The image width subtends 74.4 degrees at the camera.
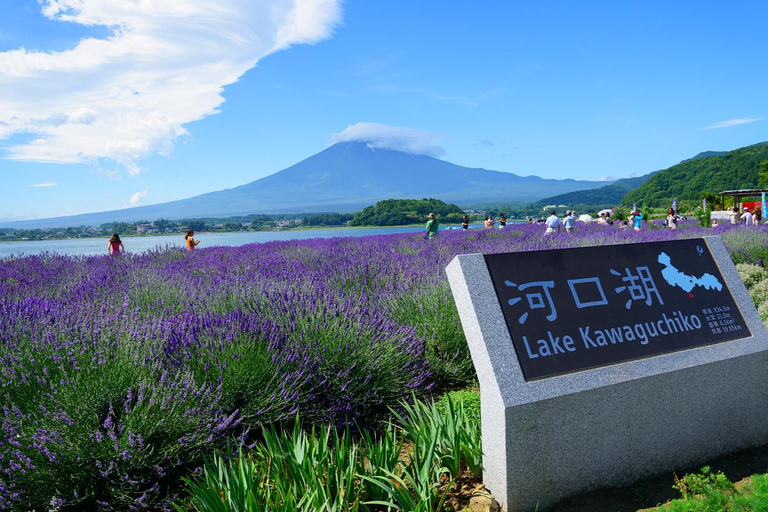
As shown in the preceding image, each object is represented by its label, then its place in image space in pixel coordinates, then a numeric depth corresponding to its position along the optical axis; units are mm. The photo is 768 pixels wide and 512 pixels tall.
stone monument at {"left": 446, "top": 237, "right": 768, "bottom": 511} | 2584
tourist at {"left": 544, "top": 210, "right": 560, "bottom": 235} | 15612
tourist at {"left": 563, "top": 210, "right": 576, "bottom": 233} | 17359
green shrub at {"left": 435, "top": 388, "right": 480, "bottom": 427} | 3306
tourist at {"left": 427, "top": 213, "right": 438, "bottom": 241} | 14266
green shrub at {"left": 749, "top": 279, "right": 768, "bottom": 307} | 6871
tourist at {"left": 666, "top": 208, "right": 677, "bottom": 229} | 18344
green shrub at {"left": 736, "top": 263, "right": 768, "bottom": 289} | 7941
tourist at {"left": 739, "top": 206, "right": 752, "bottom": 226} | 18005
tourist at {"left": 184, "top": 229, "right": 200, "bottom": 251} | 12422
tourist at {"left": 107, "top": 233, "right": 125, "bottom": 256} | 11831
